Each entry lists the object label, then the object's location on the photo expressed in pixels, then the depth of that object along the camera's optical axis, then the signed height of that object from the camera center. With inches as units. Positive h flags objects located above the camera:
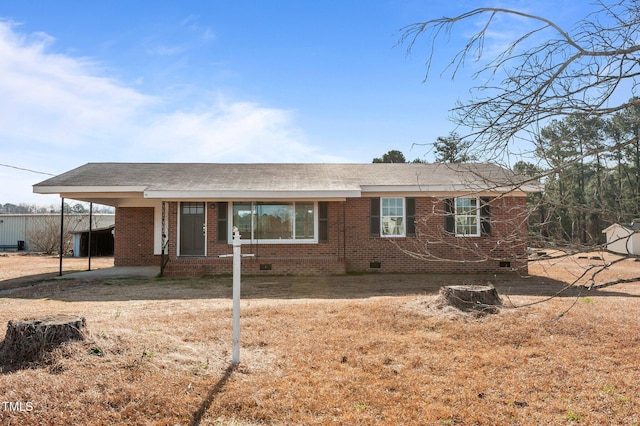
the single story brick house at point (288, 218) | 515.2 +22.0
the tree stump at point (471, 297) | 269.7 -39.0
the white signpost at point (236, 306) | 183.3 -30.1
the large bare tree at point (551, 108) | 102.2 +32.3
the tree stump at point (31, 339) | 164.6 -40.5
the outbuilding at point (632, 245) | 810.7 -20.3
